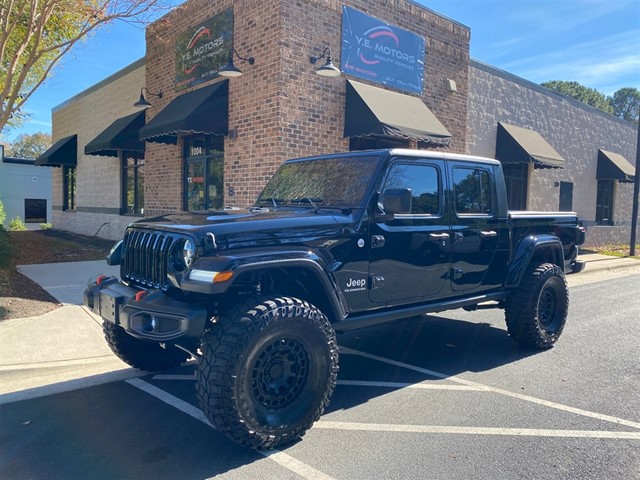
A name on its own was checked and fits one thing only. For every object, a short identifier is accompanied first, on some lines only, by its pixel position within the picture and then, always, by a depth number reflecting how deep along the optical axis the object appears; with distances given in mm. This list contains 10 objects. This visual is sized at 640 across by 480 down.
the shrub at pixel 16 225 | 25914
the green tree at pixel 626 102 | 64875
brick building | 9656
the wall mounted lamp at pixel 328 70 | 9156
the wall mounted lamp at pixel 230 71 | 9473
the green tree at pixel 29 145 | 62781
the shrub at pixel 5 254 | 8414
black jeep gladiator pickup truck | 3359
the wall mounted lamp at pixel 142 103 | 12695
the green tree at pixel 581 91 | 54188
